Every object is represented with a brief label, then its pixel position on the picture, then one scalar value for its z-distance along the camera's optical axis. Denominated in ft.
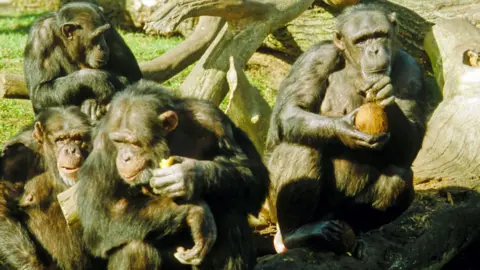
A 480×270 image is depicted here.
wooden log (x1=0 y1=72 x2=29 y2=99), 31.40
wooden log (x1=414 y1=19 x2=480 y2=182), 27.84
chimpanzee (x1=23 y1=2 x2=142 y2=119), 27.86
